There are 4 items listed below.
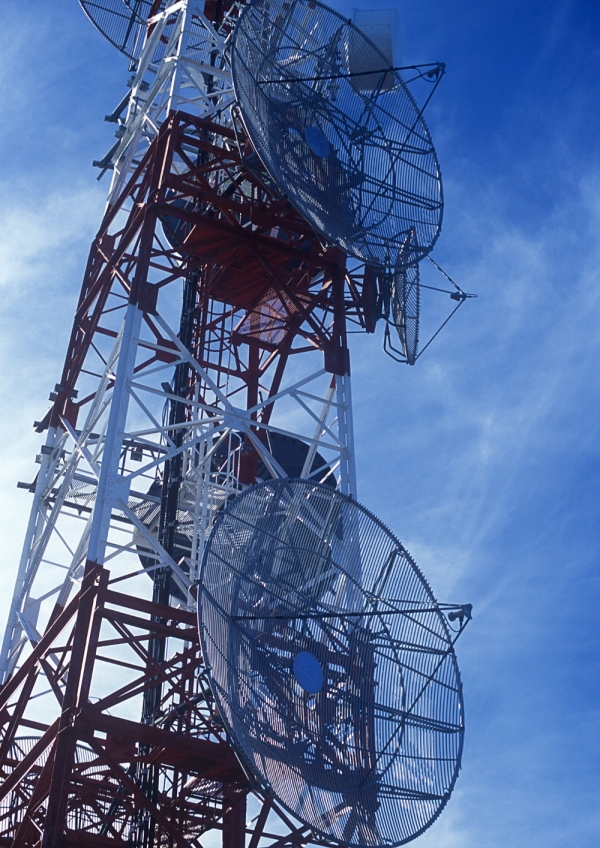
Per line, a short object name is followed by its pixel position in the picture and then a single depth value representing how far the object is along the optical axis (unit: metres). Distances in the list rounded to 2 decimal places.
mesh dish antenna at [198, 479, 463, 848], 20.61
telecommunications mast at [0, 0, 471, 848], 21.48
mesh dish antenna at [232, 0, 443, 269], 26.94
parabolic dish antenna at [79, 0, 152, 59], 35.88
